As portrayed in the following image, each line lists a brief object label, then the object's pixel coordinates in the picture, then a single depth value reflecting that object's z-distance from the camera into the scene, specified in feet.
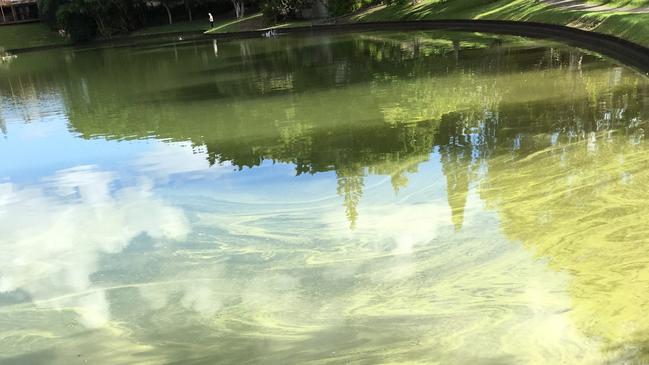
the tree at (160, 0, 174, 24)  180.54
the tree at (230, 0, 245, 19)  166.14
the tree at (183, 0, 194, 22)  178.95
